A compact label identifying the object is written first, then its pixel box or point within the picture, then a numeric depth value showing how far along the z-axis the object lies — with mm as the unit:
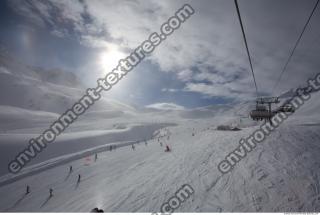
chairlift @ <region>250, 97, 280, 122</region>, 26427
